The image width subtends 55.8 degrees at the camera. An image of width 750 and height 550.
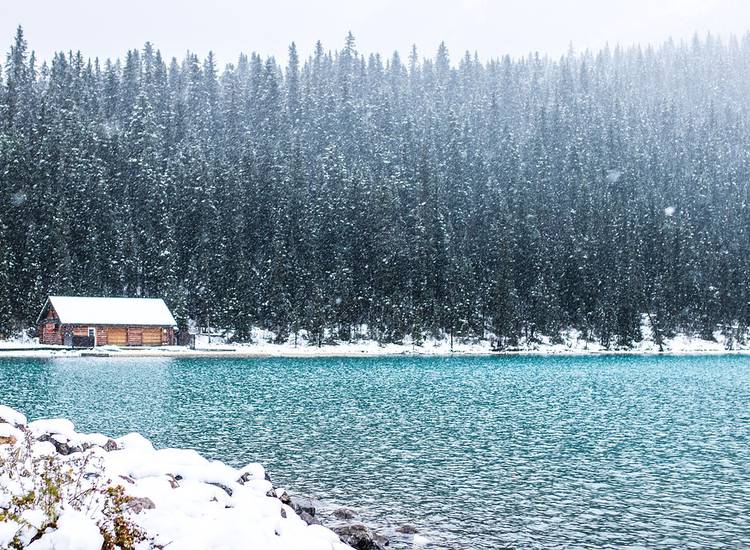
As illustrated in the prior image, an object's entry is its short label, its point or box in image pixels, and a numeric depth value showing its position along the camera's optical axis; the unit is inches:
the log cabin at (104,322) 3346.5
